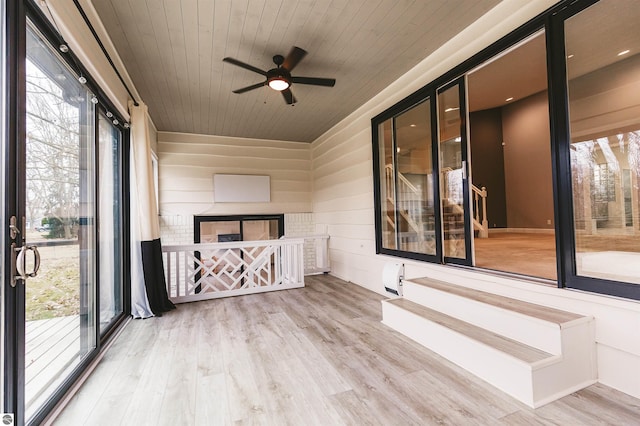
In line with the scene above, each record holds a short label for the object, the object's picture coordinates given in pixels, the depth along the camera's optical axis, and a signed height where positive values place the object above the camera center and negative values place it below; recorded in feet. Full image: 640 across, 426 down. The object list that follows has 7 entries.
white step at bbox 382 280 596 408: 5.57 -2.87
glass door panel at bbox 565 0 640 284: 6.14 +1.72
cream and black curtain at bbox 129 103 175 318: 10.85 -0.13
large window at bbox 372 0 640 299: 6.25 +1.74
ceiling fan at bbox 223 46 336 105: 9.04 +4.89
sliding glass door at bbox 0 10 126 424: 4.44 -0.04
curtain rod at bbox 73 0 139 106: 6.75 +5.14
